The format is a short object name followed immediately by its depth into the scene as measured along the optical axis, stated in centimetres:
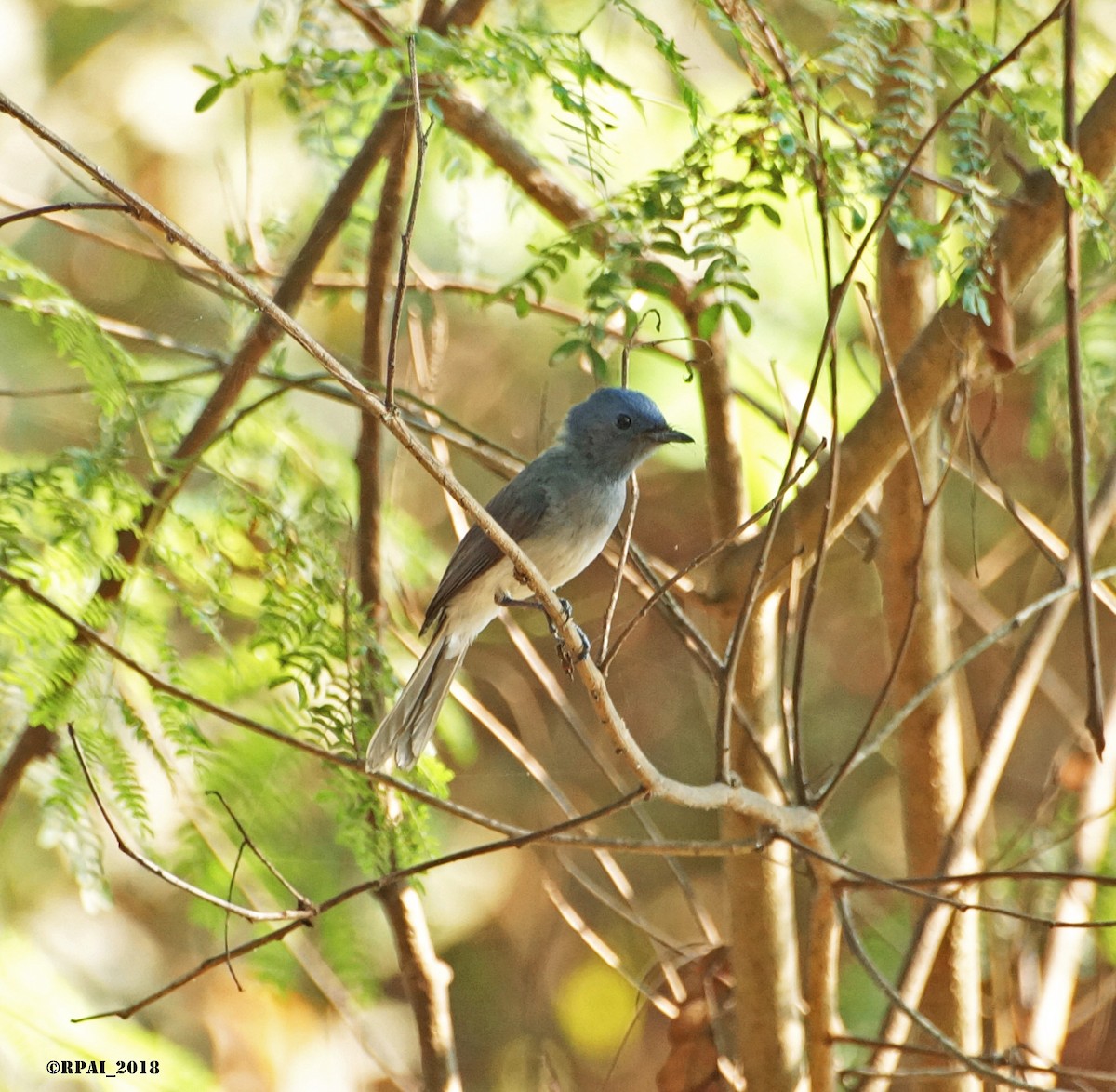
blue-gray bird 682
